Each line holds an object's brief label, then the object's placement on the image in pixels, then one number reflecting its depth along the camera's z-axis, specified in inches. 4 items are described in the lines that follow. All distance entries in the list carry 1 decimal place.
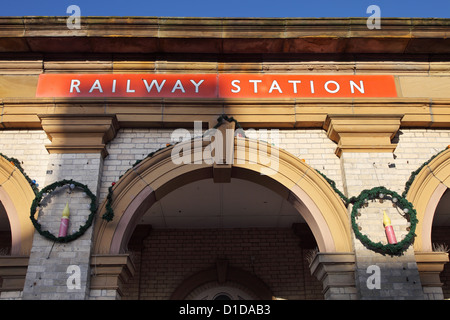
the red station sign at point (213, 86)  304.2
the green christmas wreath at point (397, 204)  256.1
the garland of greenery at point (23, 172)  276.8
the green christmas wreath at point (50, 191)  258.1
